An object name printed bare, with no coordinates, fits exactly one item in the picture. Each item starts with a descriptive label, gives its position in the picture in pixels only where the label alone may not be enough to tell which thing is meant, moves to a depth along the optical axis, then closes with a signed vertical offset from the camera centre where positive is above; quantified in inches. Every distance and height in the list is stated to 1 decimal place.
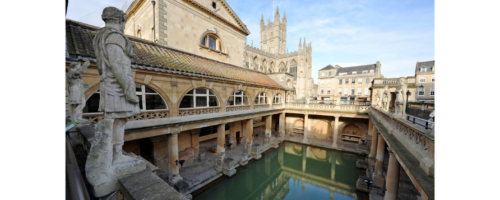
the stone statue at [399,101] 222.7 -4.0
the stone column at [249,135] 557.0 -132.4
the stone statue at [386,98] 346.9 +1.9
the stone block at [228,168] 442.0 -200.4
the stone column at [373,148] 511.3 -167.2
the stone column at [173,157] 344.4 -134.1
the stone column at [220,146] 445.4 -139.1
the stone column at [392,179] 245.1 -130.0
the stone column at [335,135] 659.9 -161.0
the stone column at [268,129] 676.7 -135.0
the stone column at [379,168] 370.0 -171.6
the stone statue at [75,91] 167.5 +8.8
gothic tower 2178.9 +911.8
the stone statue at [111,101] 95.5 -1.4
